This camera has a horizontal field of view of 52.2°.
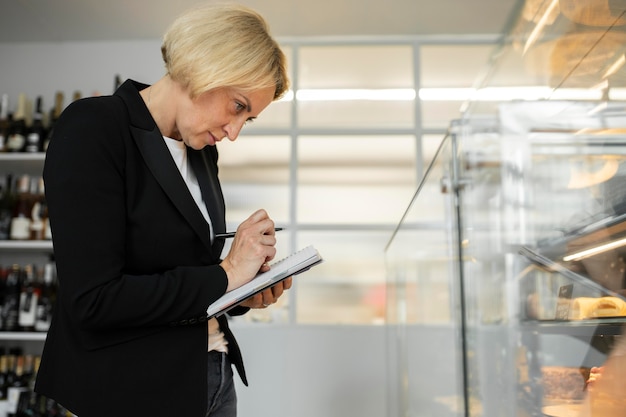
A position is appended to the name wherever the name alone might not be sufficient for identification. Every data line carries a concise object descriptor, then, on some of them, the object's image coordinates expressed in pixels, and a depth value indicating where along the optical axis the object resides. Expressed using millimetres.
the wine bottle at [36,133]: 3126
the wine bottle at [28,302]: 2967
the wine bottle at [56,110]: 3223
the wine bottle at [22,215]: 3053
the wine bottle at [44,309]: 2977
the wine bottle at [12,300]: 2996
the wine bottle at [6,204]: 3094
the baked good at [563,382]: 814
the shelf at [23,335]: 2914
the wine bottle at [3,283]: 3047
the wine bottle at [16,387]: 2863
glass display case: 716
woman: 705
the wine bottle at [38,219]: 3088
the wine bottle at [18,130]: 3145
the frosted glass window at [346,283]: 3100
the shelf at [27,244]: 2990
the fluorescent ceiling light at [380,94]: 3354
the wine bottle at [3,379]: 2947
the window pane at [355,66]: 3414
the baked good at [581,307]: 778
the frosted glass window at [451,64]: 3389
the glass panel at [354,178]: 3213
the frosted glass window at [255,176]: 3256
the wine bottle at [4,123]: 3184
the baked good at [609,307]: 697
